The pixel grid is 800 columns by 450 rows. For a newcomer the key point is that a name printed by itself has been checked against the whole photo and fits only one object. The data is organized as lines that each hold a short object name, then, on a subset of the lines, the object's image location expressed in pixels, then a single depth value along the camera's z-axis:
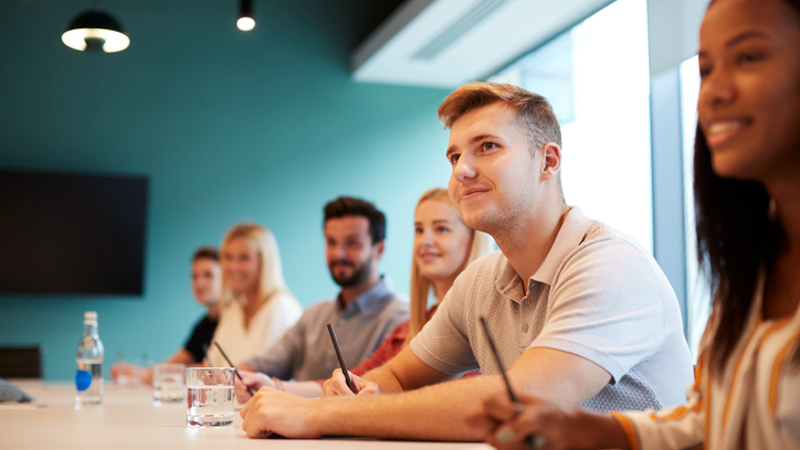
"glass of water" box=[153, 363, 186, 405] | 2.33
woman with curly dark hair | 0.77
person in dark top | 4.37
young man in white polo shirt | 1.16
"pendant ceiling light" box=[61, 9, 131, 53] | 3.49
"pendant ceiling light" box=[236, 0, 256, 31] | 2.99
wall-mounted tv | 4.87
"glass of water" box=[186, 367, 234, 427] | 1.47
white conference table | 1.17
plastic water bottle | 2.13
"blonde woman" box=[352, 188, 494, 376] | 2.46
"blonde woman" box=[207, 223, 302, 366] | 3.62
